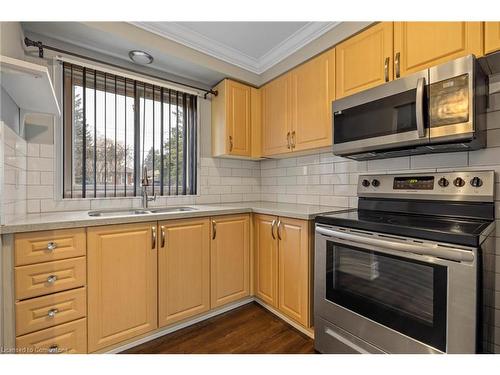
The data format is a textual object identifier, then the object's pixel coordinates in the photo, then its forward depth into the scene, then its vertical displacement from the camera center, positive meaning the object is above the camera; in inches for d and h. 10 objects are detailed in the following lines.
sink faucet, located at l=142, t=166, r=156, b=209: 81.3 -1.0
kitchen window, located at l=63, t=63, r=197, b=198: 73.9 +17.0
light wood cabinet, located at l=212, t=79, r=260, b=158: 93.7 +26.5
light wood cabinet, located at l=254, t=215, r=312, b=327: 67.9 -24.8
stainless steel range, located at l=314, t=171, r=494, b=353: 39.1 -15.8
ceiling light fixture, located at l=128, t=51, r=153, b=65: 75.7 +41.5
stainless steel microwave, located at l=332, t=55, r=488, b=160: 45.9 +15.9
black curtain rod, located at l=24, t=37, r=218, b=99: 63.3 +38.6
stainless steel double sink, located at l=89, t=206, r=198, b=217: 73.6 -8.6
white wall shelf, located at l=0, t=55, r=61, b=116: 38.8 +19.4
